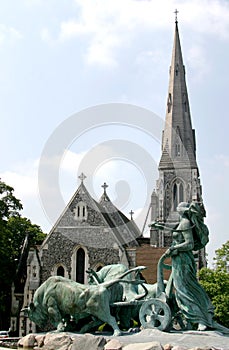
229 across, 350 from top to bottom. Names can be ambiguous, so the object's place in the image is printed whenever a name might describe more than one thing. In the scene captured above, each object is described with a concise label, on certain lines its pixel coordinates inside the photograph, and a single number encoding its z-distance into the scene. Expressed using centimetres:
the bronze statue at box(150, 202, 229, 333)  1154
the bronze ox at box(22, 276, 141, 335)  1143
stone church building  3544
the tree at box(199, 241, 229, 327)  3023
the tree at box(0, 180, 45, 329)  3593
